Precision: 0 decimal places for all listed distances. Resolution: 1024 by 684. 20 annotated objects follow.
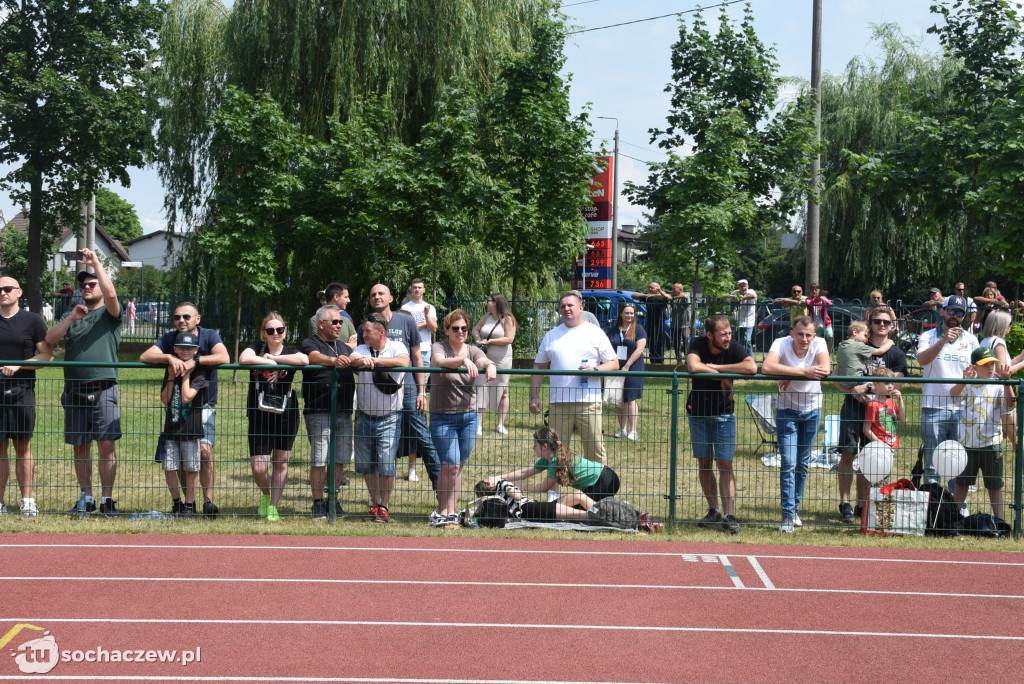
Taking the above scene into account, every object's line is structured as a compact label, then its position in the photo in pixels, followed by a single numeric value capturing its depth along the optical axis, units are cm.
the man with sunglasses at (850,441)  911
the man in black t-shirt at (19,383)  880
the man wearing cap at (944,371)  900
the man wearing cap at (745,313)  2178
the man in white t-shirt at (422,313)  1184
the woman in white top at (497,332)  1183
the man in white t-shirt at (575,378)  907
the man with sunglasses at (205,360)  868
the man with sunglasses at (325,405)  897
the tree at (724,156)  1983
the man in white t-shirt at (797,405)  891
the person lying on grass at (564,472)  891
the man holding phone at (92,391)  873
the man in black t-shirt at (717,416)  891
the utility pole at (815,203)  2111
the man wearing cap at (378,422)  891
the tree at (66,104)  3319
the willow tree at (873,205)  3138
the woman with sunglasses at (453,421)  894
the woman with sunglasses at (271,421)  884
